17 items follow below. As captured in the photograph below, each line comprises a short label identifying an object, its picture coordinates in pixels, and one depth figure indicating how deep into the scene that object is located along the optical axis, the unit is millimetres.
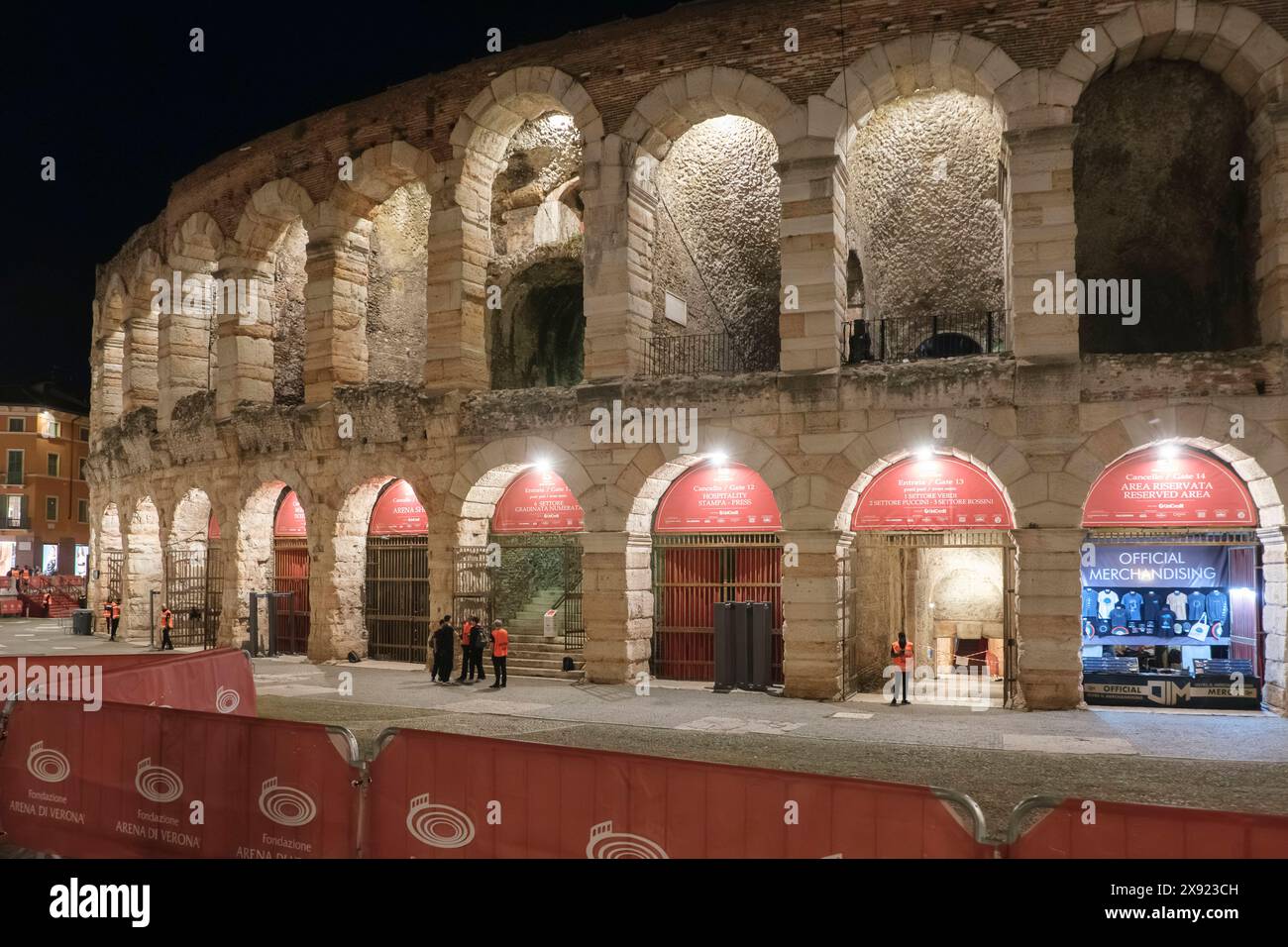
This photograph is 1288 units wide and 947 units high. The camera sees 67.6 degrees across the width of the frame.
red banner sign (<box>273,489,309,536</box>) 21719
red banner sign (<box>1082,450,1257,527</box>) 13586
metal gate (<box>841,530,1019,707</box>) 14328
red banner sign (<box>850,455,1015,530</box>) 14414
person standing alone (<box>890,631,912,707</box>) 14539
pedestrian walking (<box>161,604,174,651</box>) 21281
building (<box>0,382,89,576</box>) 49688
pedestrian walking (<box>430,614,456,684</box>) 16719
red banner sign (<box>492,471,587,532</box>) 17328
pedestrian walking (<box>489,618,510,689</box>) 16031
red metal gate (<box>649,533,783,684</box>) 16609
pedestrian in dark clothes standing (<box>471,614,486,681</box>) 16594
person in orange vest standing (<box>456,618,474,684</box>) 16594
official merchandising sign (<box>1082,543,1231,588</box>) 14688
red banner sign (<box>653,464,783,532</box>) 15883
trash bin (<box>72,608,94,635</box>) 27062
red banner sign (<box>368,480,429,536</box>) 19062
